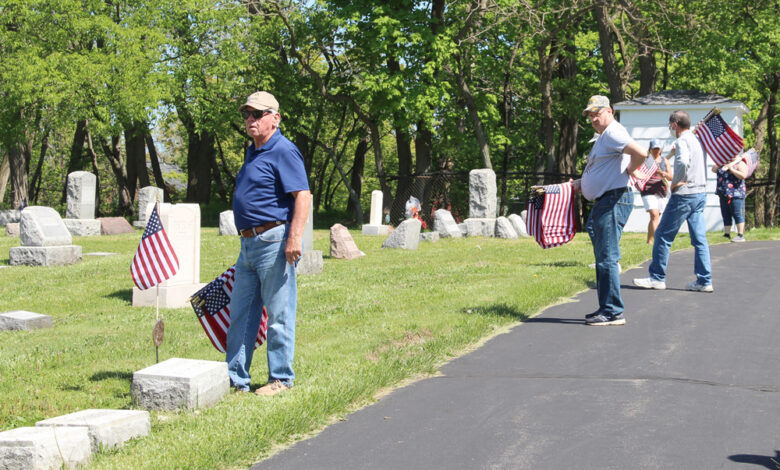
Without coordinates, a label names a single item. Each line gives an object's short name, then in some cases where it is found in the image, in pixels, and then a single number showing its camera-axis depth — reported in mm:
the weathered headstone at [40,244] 16703
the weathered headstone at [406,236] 19156
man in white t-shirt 7832
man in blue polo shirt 5672
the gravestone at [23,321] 9969
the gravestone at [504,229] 22172
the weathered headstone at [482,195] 23844
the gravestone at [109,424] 4664
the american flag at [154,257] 7160
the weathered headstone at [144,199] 29378
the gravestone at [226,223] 25250
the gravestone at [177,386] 5383
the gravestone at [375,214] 25261
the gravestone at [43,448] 4227
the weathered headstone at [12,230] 25978
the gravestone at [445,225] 22500
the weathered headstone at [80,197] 26406
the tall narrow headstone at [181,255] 11477
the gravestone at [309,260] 14148
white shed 24688
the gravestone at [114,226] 27141
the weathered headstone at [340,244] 17062
